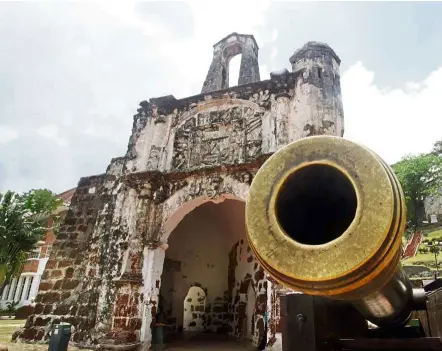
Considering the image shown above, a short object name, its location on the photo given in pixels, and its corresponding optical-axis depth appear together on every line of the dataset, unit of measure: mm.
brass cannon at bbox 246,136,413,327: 1329
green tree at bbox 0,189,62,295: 16656
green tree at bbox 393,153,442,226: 33625
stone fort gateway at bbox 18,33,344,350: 6791
